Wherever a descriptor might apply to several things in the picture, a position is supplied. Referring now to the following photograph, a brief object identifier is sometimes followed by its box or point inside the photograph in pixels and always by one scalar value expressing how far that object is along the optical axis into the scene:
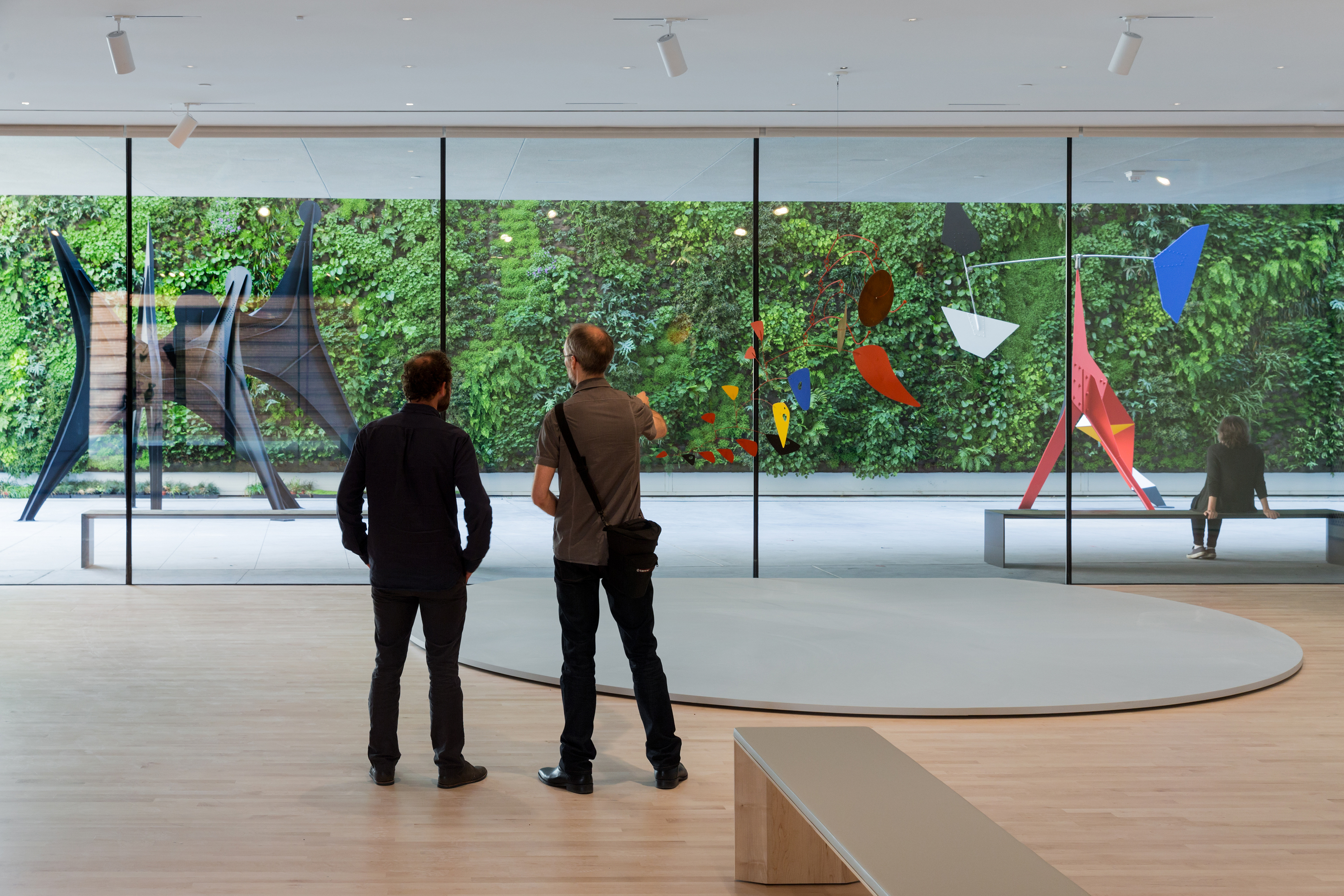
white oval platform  4.70
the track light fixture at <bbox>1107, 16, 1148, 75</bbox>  5.51
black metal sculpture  7.87
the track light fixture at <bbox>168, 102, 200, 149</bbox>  7.15
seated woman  8.19
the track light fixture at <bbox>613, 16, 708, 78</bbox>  5.52
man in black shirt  3.63
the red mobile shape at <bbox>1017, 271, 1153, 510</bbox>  8.16
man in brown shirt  3.59
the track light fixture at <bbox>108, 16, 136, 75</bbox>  5.46
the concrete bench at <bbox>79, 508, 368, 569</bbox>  7.91
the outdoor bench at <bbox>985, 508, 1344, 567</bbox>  8.20
